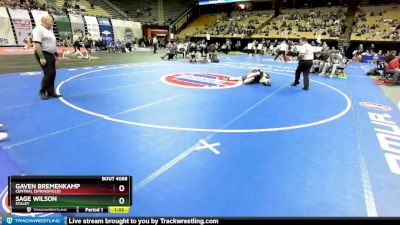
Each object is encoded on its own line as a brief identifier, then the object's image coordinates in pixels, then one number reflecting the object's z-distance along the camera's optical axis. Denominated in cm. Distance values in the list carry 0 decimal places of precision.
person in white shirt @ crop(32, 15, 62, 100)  668
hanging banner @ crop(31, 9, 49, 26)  2797
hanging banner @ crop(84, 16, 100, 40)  3255
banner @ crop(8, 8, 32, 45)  2671
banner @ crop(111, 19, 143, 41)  3575
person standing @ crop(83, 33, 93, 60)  1914
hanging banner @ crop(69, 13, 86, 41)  3127
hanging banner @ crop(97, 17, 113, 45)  3403
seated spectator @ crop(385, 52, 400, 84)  1159
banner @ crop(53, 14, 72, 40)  2994
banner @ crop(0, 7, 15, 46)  2575
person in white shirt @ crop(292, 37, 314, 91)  982
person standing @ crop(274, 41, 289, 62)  2194
